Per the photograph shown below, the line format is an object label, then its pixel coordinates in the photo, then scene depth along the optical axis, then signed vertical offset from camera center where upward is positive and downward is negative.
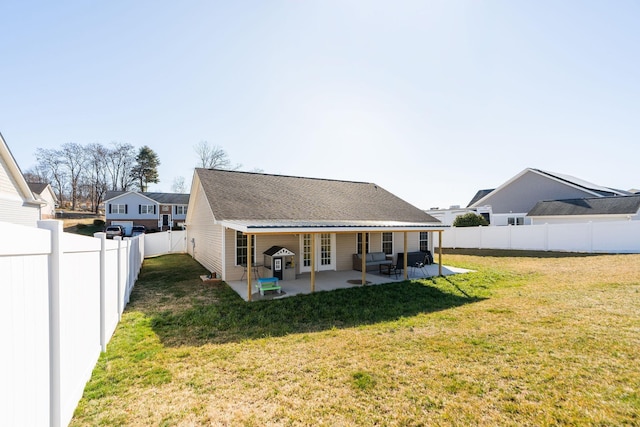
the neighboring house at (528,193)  26.25 +1.88
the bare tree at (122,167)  50.25 +8.22
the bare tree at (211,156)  41.16 +8.26
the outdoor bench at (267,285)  8.47 -2.11
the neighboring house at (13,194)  12.70 +0.97
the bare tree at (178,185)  53.21 +5.32
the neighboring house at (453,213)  26.53 -0.02
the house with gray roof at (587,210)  20.42 +0.17
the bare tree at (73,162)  47.81 +8.92
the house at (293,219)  10.62 -0.25
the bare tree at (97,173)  49.06 +7.14
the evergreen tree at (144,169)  50.38 +7.87
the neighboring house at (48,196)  29.50 +2.22
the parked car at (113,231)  26.91 -1.65
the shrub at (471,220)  22.92 -0.59
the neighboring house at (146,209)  36.22 +0.66
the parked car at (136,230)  29.26 -1.70
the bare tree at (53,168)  46.93 +7.70
